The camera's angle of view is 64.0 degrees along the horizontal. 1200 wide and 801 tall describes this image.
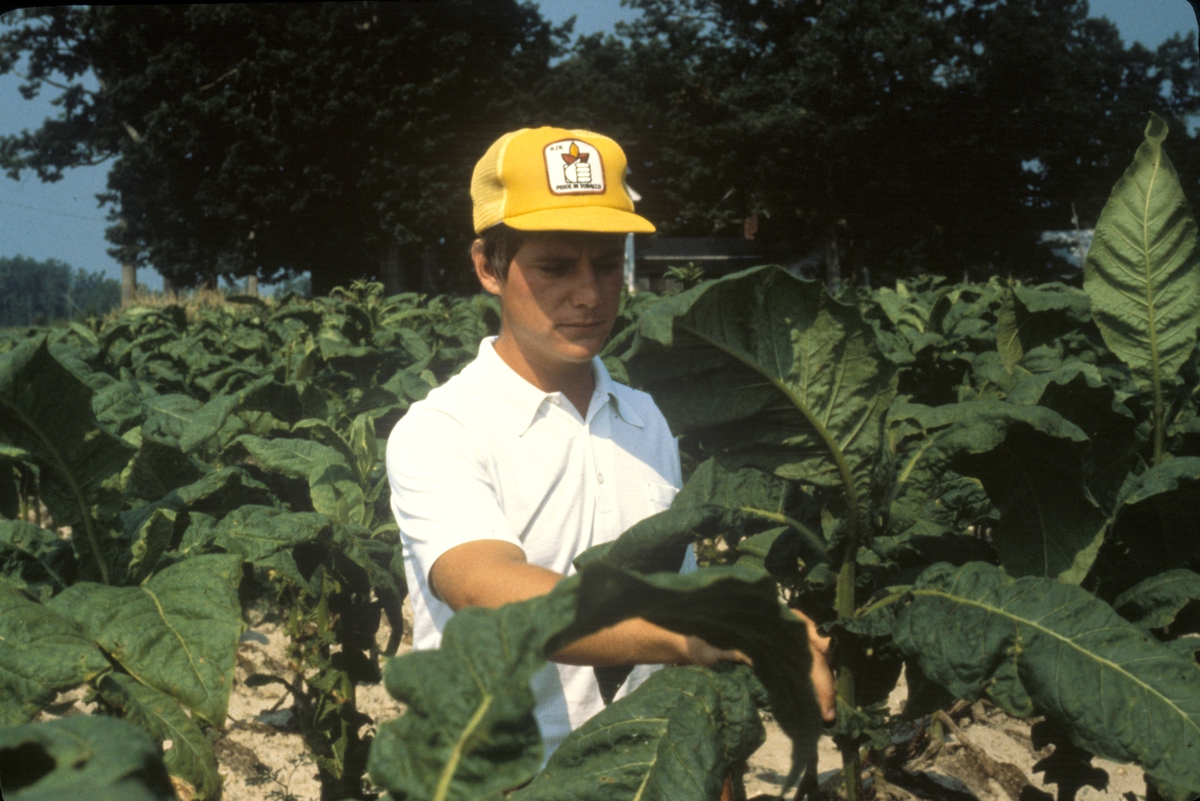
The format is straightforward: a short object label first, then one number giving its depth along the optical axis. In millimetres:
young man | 1646
